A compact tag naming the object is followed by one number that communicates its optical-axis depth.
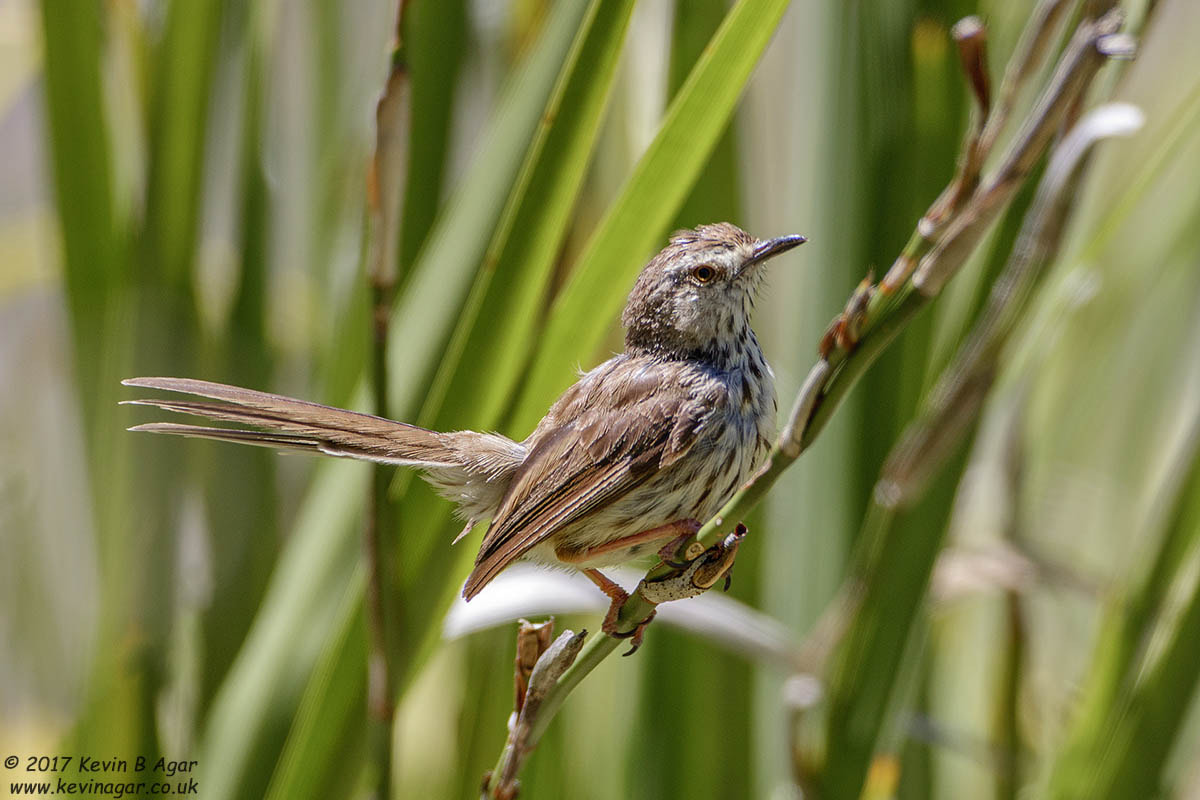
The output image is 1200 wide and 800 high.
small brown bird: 3.05
